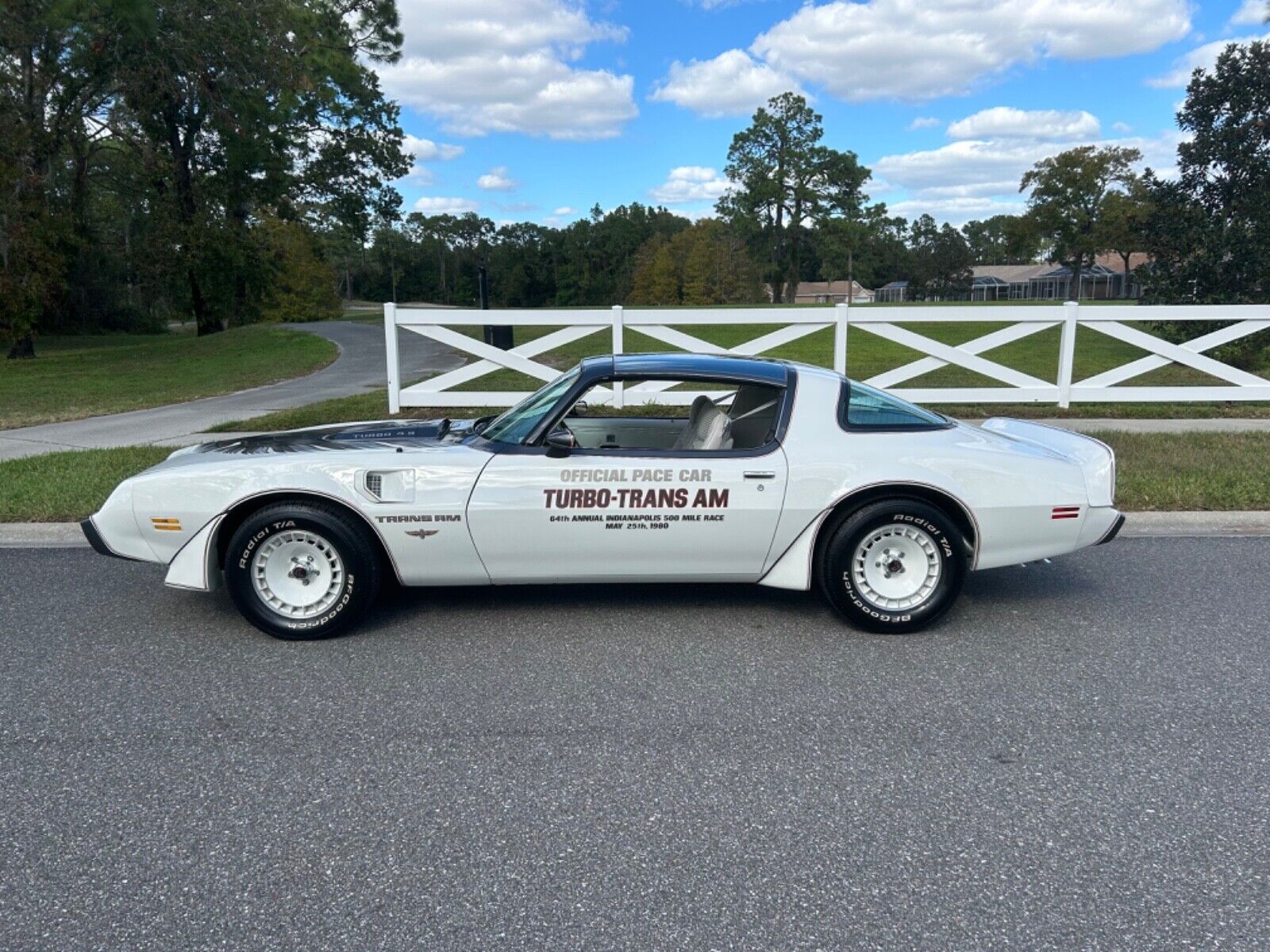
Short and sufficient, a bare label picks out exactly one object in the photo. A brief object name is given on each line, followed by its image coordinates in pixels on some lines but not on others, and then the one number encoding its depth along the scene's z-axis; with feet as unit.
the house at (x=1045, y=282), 285.43
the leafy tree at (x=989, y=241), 246.47
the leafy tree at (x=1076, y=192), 213.25
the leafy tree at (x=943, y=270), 347.56
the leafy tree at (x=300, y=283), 164.66
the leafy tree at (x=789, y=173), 229.86
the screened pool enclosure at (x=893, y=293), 372.33
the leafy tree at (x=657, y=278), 259.39
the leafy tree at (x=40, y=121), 69.82
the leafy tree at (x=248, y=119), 76.02
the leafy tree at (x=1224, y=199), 50.57
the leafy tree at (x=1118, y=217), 200.34
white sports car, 14.64
